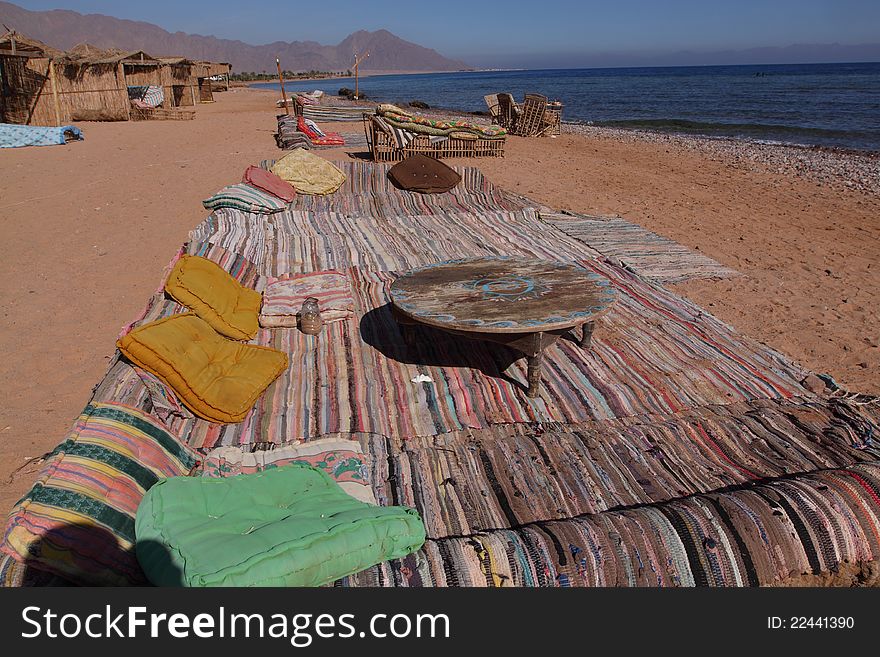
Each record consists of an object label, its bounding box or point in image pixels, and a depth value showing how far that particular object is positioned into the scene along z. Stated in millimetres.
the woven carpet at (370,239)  6289
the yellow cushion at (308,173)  9125
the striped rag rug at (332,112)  20141
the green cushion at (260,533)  1766
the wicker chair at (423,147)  12945
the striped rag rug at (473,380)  3488
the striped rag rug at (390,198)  8656
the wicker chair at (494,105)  21709
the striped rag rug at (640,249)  6383
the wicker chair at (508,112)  20125
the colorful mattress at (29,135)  14891
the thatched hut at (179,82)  26875
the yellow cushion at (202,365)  3250
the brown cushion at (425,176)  9477
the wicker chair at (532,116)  19531
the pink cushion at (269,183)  8297
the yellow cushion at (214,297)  4188
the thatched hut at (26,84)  17250
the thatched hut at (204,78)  33156
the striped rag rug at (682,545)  2107
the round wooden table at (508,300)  3521
